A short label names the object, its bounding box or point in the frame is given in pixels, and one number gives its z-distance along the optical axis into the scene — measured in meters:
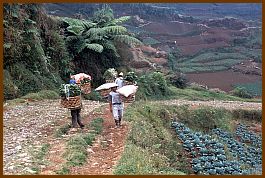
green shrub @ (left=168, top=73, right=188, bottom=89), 33.50
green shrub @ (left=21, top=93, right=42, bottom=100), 18.05
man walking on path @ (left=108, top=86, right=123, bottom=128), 13.61
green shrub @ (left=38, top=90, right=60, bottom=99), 18.89
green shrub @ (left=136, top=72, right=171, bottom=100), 25.78
